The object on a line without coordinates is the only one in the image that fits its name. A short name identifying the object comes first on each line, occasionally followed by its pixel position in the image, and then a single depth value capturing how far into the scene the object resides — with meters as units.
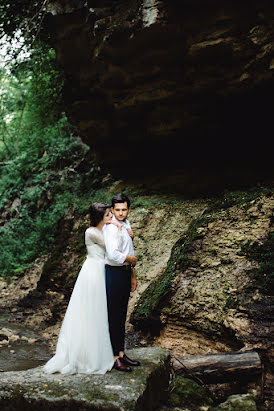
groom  3.49
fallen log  3.70
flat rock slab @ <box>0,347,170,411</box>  2.74
